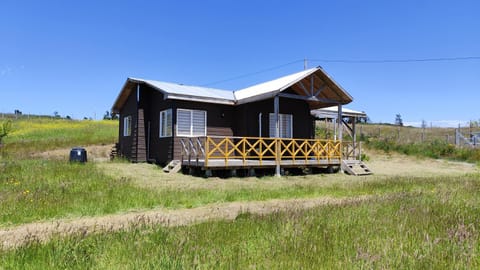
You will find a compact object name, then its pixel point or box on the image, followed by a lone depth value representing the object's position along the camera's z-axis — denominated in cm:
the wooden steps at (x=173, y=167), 1384
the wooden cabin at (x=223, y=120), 1399
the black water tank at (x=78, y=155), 1555
